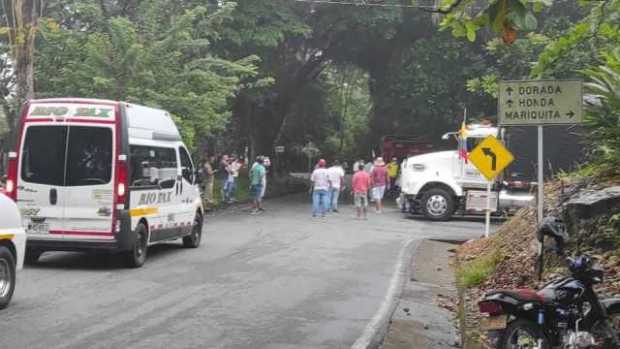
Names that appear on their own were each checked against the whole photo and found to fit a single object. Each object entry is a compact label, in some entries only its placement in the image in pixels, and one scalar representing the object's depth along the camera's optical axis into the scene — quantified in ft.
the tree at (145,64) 69.31
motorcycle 21.44
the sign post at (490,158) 50.37
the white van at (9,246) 29.40
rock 32.17
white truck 79.51
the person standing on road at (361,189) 80.53
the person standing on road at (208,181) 90.58
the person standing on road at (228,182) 92.23
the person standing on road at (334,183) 85.10
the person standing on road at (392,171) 110.93
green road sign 32.01
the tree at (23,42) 62.69
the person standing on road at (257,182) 83.71
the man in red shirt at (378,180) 86.84
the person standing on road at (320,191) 82.02
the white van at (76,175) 39.83
